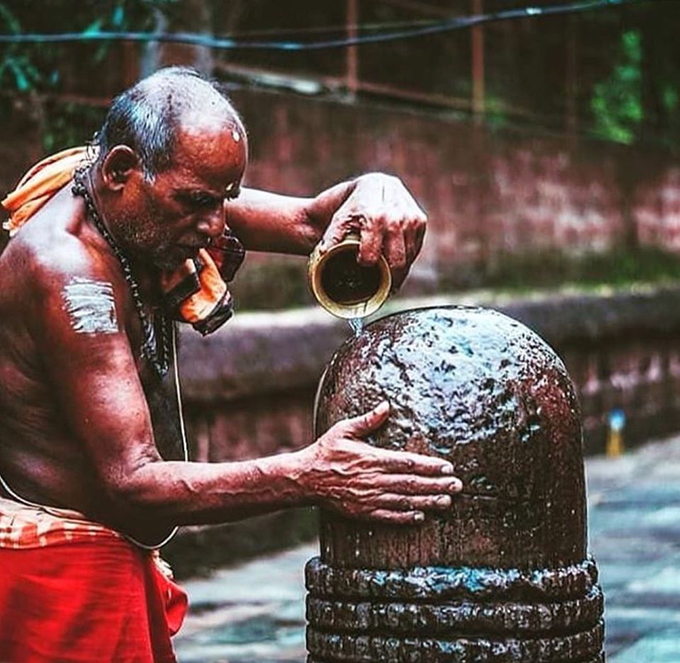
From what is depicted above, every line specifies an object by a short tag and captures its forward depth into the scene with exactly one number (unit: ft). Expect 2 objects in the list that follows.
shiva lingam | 18.96
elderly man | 19.19
